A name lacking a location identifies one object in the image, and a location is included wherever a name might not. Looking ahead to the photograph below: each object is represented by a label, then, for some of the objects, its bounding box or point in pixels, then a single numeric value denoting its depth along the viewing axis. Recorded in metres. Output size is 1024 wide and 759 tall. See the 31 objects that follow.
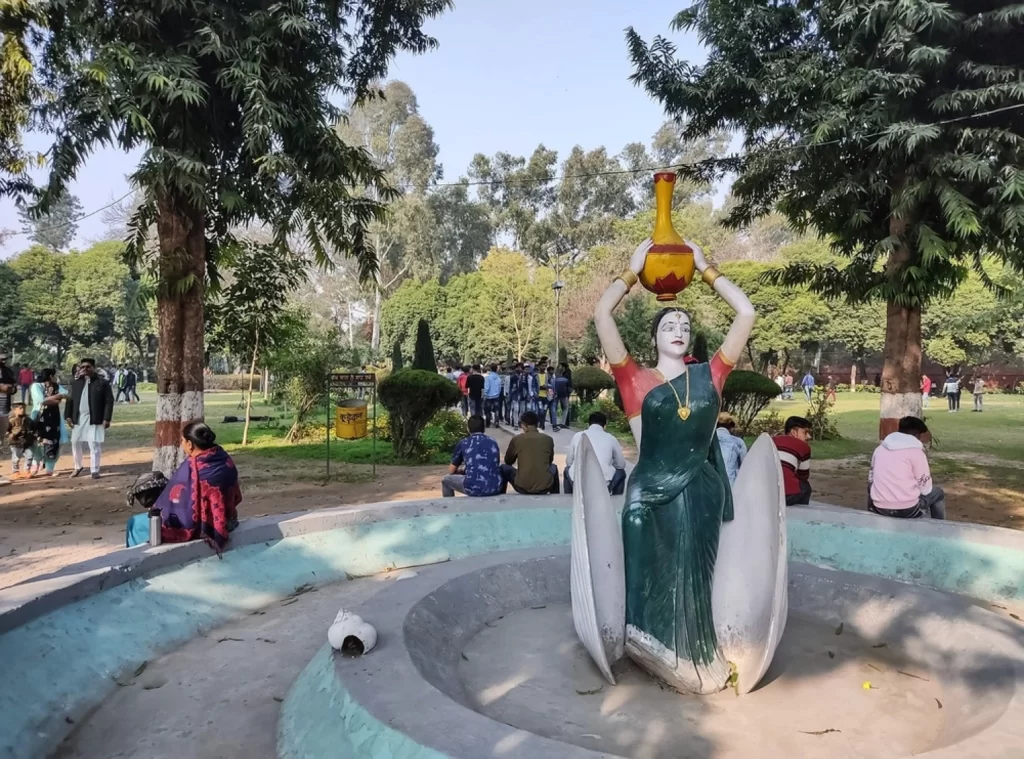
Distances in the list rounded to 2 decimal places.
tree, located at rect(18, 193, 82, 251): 68.81
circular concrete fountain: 2.81
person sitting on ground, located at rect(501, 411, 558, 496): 7.00
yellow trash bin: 16.64
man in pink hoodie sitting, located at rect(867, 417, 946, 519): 5.80
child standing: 10.70
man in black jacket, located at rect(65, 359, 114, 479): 10.53
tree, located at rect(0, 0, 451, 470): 7.93
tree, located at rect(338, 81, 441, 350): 43.53
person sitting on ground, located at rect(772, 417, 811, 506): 6.16
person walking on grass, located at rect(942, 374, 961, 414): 25.95
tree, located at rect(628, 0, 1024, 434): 8.87
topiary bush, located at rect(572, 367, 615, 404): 21.59
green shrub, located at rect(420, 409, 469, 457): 14.22
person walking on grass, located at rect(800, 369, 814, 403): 27.78
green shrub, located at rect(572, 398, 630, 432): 18.30
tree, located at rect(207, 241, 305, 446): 14.29
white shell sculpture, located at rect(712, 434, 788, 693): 3.35
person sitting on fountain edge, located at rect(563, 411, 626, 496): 6.34
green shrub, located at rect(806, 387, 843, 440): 16.56
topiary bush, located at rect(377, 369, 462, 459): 12.75
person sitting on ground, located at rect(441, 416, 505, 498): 6.78
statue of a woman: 3.35
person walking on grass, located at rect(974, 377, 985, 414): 26.67
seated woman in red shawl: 4.78
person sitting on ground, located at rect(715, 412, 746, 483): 5.77
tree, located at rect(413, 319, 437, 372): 20.48
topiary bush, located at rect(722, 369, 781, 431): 15.74
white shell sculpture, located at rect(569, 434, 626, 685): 3.39
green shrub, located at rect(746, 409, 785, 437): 16.12
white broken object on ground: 3.08
